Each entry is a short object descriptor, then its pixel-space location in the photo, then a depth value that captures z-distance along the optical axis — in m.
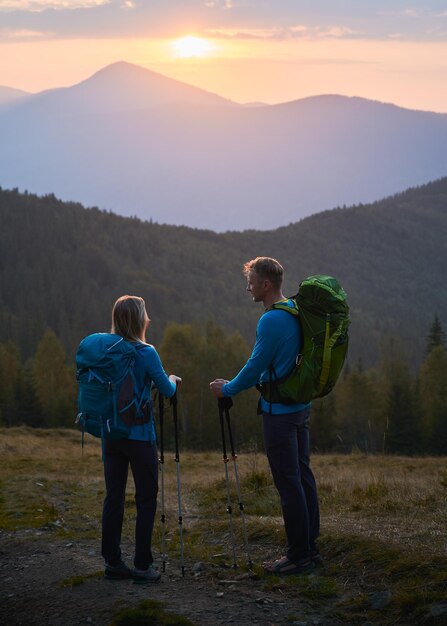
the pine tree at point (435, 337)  67.11
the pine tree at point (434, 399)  53.19
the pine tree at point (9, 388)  57.25
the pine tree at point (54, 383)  57.66
